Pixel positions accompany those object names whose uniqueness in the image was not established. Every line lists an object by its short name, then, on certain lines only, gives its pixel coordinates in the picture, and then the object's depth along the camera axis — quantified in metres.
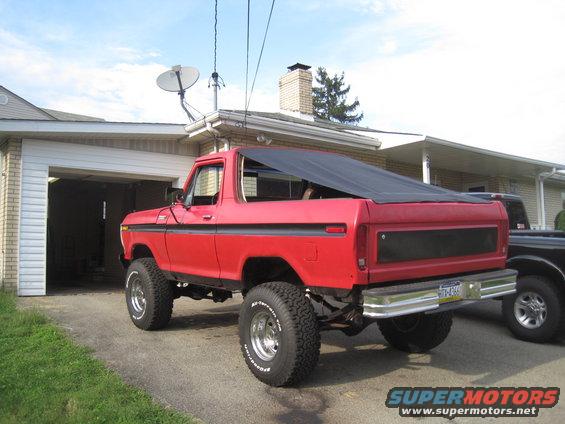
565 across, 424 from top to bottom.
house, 9.70
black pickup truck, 6.07
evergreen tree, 52.19
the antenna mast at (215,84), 12.41
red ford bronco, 3.89
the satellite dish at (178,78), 11.54
